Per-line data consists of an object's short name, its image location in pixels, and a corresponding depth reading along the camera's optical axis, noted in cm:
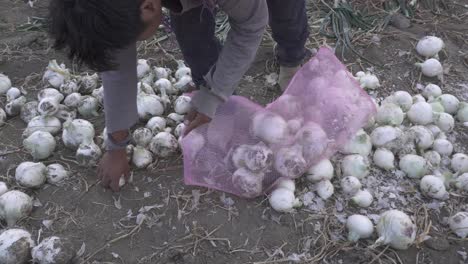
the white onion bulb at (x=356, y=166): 175
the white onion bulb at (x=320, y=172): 171
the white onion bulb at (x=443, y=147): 188
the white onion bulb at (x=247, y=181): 164
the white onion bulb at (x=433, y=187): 172
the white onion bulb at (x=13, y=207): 159
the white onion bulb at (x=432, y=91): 212
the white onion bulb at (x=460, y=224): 161
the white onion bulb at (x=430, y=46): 234
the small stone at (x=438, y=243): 160
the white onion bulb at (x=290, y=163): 165
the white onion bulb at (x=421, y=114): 193
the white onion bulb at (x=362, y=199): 169
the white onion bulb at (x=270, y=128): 169
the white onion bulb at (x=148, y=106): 195
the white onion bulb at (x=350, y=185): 171
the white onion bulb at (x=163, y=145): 181
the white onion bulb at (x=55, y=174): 174
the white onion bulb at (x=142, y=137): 184
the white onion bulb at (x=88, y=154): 176
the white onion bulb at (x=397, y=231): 154
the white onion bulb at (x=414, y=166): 177
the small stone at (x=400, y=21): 264
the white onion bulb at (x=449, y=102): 205
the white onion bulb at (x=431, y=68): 226
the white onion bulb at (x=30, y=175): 169
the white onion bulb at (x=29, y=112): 198
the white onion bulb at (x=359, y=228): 158
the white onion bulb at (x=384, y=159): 180
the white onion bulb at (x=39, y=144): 180
